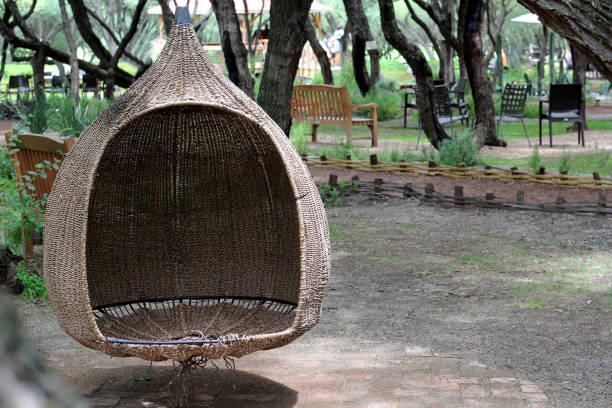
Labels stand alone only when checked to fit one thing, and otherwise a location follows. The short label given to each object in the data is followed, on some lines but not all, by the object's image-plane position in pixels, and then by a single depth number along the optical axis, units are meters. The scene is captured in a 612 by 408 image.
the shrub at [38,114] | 9.91
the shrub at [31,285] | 5.68
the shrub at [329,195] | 9.43
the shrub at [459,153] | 10.81
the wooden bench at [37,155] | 5.76
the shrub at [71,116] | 9.77
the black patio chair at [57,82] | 24.41
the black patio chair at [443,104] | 14.08
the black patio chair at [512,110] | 14.88
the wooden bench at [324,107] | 14.51
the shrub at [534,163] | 10.23
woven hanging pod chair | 3.73
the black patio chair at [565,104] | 13.95
